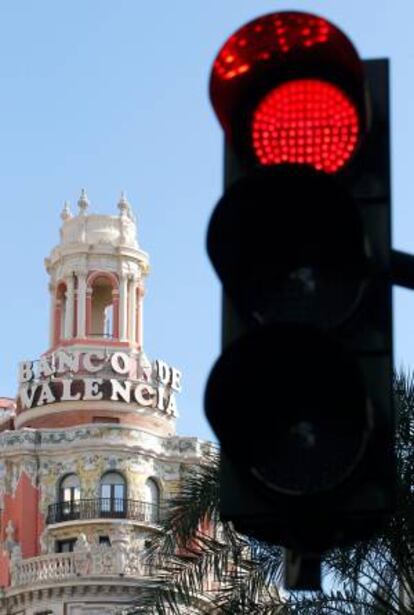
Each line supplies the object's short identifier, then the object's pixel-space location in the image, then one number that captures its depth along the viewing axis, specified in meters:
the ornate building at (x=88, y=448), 90.74
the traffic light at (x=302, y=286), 5.03
